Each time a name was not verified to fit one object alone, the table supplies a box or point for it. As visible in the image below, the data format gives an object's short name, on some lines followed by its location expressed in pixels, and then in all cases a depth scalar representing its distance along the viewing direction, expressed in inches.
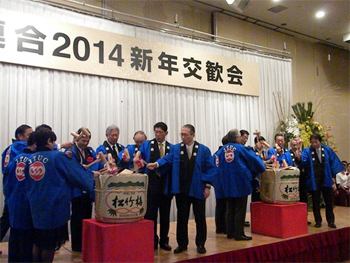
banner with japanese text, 175.9
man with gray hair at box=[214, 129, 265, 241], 158.2
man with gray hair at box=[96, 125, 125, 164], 157.9
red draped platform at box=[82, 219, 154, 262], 108.9
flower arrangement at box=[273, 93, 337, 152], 279.6
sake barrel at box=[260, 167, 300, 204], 161.8
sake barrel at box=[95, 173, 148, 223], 111.6
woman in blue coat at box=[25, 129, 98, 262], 97.3
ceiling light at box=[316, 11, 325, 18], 292.8
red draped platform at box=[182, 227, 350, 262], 139.0
